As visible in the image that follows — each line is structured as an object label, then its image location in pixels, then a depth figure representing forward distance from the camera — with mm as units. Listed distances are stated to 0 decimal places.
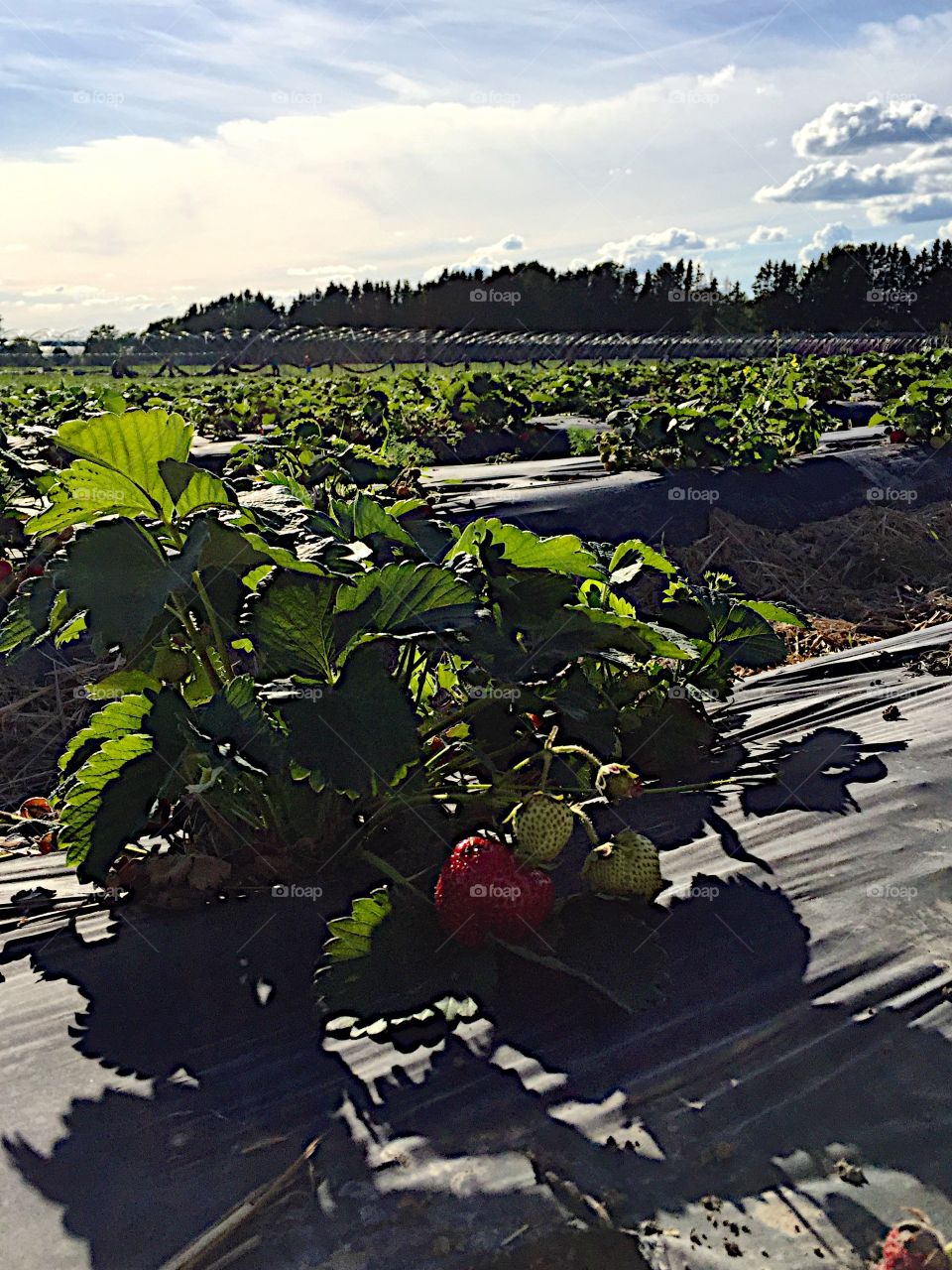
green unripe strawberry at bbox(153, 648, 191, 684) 493
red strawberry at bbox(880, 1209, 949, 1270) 274
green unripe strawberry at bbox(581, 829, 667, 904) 402
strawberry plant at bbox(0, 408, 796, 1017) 383
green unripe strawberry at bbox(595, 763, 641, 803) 461
